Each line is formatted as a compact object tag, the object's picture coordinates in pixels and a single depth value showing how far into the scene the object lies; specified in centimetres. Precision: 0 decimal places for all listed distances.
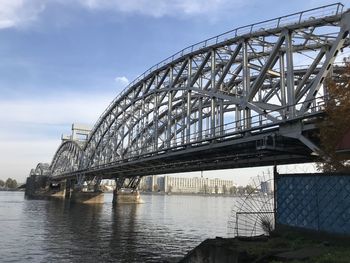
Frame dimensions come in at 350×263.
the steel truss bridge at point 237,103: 3384
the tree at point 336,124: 2231
